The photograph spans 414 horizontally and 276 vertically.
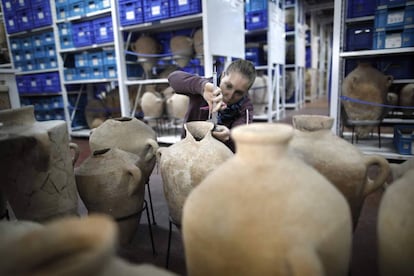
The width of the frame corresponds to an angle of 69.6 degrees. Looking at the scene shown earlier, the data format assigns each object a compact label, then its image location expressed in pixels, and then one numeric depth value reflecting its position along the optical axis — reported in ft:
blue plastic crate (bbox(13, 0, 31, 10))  15.94
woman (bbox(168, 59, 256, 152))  5.39
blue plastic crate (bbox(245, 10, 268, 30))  15.26
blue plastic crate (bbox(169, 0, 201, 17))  10.73
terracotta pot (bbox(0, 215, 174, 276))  1.80
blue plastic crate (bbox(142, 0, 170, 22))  11.44
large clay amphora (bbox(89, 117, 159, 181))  5.72
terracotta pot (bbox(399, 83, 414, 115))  10.56
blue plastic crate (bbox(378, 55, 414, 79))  10.48
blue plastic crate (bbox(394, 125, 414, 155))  8.81
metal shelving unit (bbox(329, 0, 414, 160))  8.43
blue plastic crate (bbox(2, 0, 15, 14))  16.46
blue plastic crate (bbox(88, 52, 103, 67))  14.39
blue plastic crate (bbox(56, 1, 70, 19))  14.67
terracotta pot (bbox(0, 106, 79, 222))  3.65
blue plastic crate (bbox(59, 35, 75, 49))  15.12
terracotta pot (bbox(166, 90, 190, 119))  12.91
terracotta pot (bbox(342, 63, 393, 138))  8.98
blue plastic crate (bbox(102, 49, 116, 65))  14.03
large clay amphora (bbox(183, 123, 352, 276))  2.24
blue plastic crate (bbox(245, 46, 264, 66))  16.49
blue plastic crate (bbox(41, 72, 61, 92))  16.12
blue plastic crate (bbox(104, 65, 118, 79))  14.11
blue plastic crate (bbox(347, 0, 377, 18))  9.83
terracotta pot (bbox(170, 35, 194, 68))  13.19
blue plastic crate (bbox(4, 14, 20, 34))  16.56
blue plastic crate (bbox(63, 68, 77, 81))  15.43
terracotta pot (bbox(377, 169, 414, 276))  2.61
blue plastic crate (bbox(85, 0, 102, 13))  13.69
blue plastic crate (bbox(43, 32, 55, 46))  15.88
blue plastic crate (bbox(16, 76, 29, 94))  17.22
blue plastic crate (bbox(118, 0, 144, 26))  11.94
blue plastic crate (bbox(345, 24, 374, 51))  9.41
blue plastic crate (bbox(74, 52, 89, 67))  14.86
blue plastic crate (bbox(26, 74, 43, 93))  16.70
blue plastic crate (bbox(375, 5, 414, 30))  8.24
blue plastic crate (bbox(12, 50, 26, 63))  17.10
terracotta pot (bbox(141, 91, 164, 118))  13.48
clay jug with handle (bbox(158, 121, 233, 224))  4.01
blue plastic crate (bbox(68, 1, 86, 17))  14.17
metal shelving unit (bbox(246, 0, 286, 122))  15.69
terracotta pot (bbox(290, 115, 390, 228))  3.65
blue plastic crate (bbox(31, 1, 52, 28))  15.39
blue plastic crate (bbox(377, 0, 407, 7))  8.34
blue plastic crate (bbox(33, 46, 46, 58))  16.30
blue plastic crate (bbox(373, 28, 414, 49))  8.27
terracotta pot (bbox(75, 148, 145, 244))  4.66
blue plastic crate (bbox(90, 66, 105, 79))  14.44
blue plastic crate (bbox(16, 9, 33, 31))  16.03
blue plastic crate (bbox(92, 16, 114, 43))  13.53
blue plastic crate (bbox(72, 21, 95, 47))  14.19
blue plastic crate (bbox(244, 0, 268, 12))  15.01
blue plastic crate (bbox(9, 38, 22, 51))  17.06
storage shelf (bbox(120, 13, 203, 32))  11.17
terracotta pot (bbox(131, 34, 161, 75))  13.53
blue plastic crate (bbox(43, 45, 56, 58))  16.01
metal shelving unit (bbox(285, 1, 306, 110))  20.66
